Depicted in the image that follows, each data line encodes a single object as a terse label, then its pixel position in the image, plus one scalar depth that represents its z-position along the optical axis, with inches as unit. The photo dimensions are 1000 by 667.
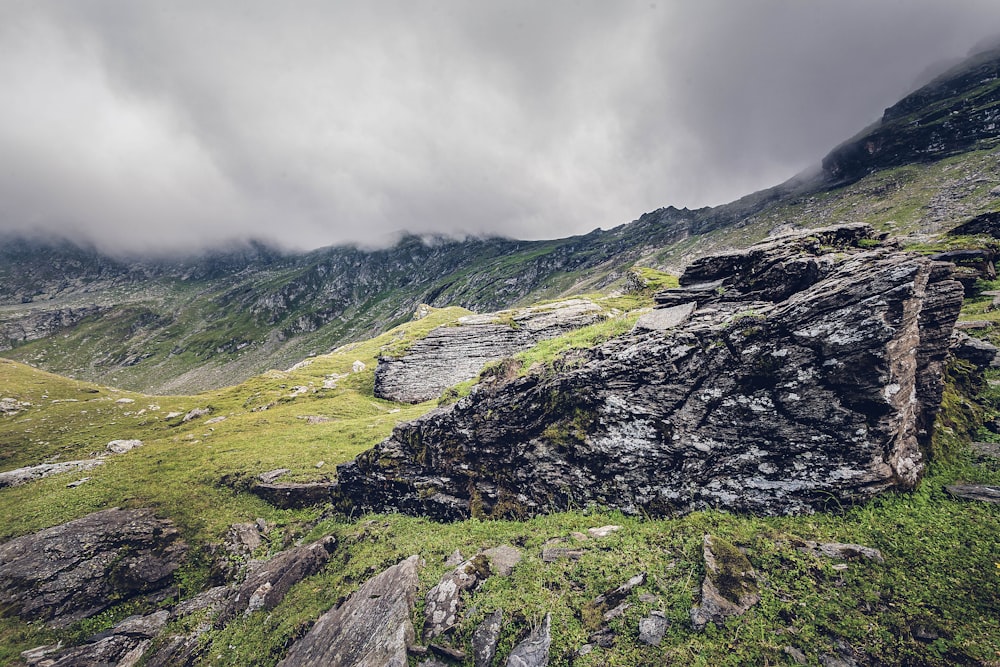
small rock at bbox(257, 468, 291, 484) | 996.6
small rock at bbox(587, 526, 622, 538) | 560.1
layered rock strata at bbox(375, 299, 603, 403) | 2102.6
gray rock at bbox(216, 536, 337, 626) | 624.4
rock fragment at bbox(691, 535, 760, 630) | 386.3
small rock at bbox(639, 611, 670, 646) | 385.4
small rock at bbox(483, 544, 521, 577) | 535.8
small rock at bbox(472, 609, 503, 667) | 419.5
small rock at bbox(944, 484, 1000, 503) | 423.8
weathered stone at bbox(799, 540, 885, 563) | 392.9
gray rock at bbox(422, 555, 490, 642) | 466.6
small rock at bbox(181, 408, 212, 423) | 1923.2
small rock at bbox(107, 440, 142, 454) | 1493.8
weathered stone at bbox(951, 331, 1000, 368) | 615.8
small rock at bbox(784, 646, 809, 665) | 329.4
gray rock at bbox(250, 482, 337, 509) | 934.4
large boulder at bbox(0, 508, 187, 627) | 655.8
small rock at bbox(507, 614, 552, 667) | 401.4
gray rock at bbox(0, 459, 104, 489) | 1115.9
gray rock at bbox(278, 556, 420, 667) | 443.5
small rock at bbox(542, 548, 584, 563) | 527.2
